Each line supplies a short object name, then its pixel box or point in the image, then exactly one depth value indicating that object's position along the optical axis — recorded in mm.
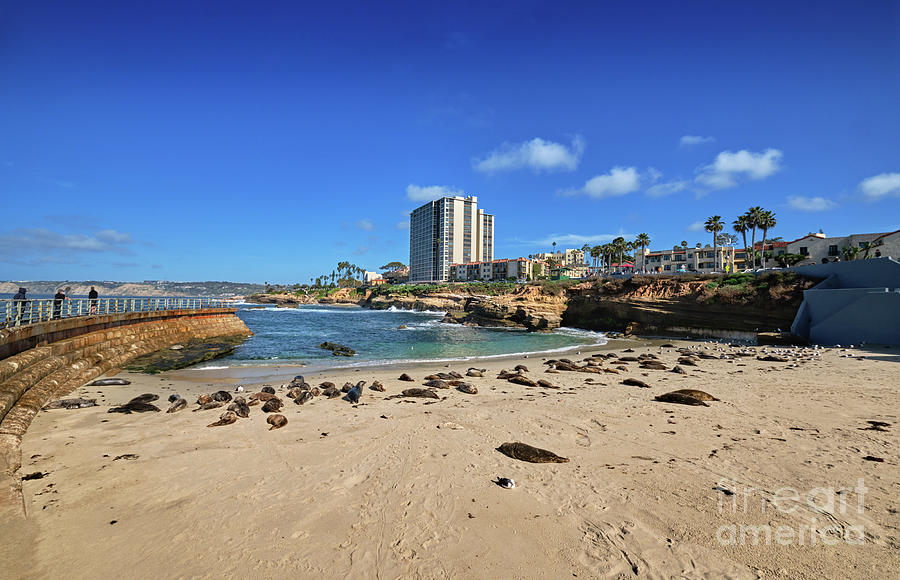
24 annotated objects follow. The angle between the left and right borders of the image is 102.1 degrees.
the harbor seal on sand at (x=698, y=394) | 10867
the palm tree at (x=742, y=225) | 54931
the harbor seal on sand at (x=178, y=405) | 10453
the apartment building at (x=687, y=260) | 78100
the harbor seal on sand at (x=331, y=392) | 12344
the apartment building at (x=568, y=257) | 171250
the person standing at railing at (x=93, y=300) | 22791
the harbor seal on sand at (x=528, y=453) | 6609
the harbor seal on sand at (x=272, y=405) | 10283
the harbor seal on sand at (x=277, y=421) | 8922
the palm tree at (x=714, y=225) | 65500
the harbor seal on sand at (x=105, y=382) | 13455
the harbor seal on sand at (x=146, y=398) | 11205
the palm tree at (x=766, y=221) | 52969
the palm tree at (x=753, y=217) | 53844
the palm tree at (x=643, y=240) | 83788
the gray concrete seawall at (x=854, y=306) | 21375
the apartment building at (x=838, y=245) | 42094
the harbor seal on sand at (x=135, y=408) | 10305
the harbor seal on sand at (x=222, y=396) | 11359
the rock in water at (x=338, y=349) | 24344
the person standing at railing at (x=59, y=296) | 19244
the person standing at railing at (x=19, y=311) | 13609
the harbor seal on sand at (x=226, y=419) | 9062
